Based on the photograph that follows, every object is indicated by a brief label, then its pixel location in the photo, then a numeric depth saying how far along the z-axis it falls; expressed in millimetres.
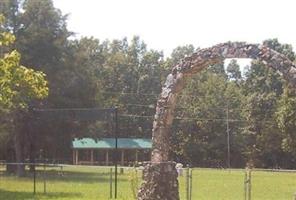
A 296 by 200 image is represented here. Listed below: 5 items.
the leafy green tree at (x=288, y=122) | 40844
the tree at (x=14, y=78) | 15719
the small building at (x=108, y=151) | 56156
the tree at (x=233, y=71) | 78419
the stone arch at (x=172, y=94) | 9094
